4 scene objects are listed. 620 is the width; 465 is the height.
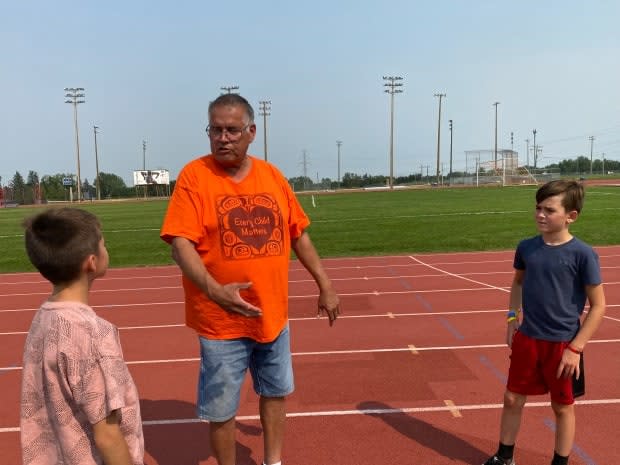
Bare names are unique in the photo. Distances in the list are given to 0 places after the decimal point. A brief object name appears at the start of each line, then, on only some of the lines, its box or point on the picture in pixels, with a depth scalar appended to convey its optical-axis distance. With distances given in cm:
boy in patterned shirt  166
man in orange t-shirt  245
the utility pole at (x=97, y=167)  7250
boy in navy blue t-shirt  273
